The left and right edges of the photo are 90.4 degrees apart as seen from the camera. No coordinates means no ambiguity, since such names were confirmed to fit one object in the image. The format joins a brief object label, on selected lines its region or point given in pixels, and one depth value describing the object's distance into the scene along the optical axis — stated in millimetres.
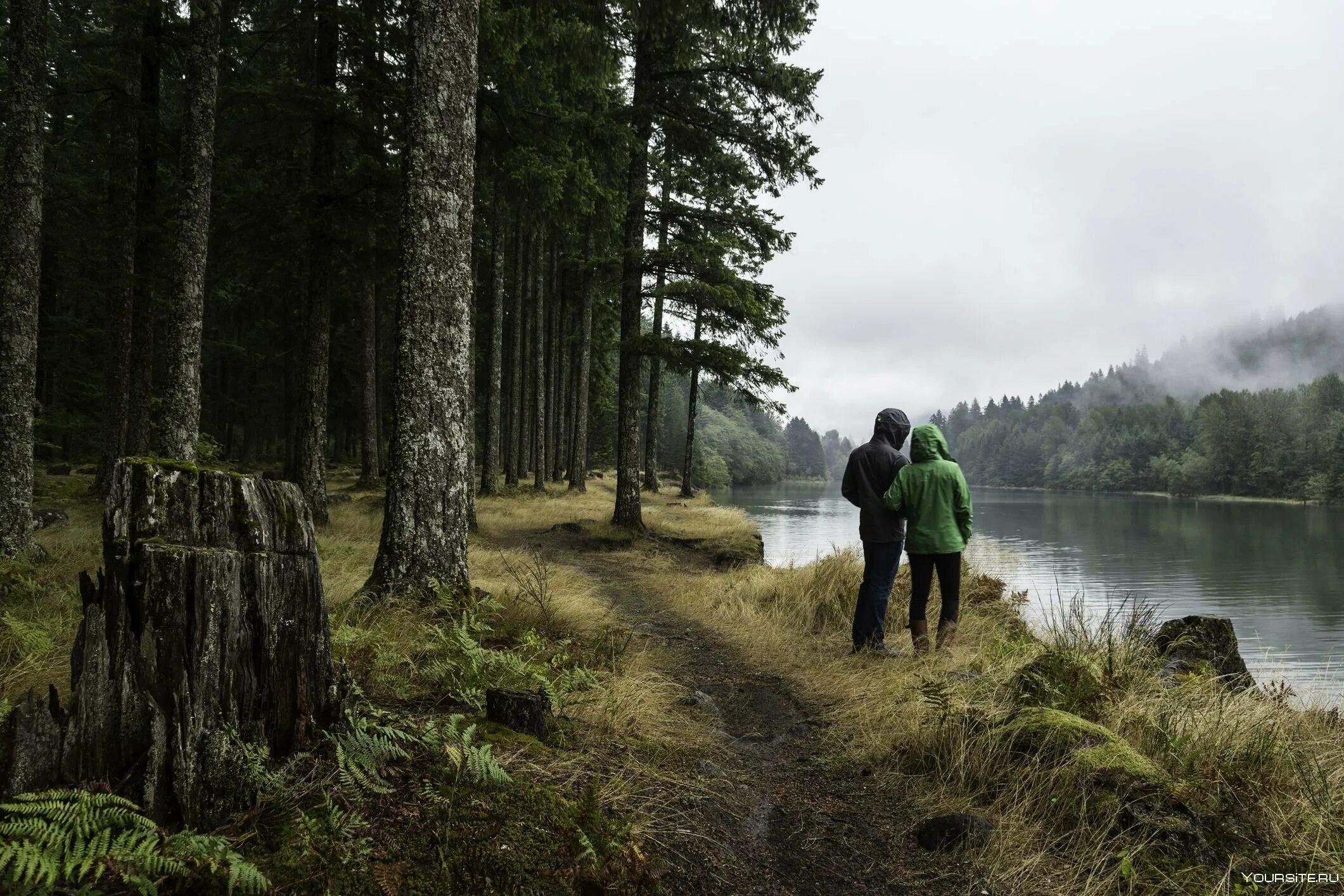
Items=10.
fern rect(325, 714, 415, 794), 2238
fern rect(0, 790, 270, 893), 1570
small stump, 3215
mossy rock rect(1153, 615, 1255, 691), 5488
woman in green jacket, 5859
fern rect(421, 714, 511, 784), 2459
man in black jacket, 6051
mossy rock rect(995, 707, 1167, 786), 3141
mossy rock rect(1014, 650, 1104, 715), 4070
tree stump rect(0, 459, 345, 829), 1957
